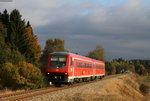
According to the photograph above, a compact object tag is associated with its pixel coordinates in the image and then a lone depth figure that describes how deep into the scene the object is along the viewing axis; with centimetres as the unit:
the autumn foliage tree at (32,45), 5807
